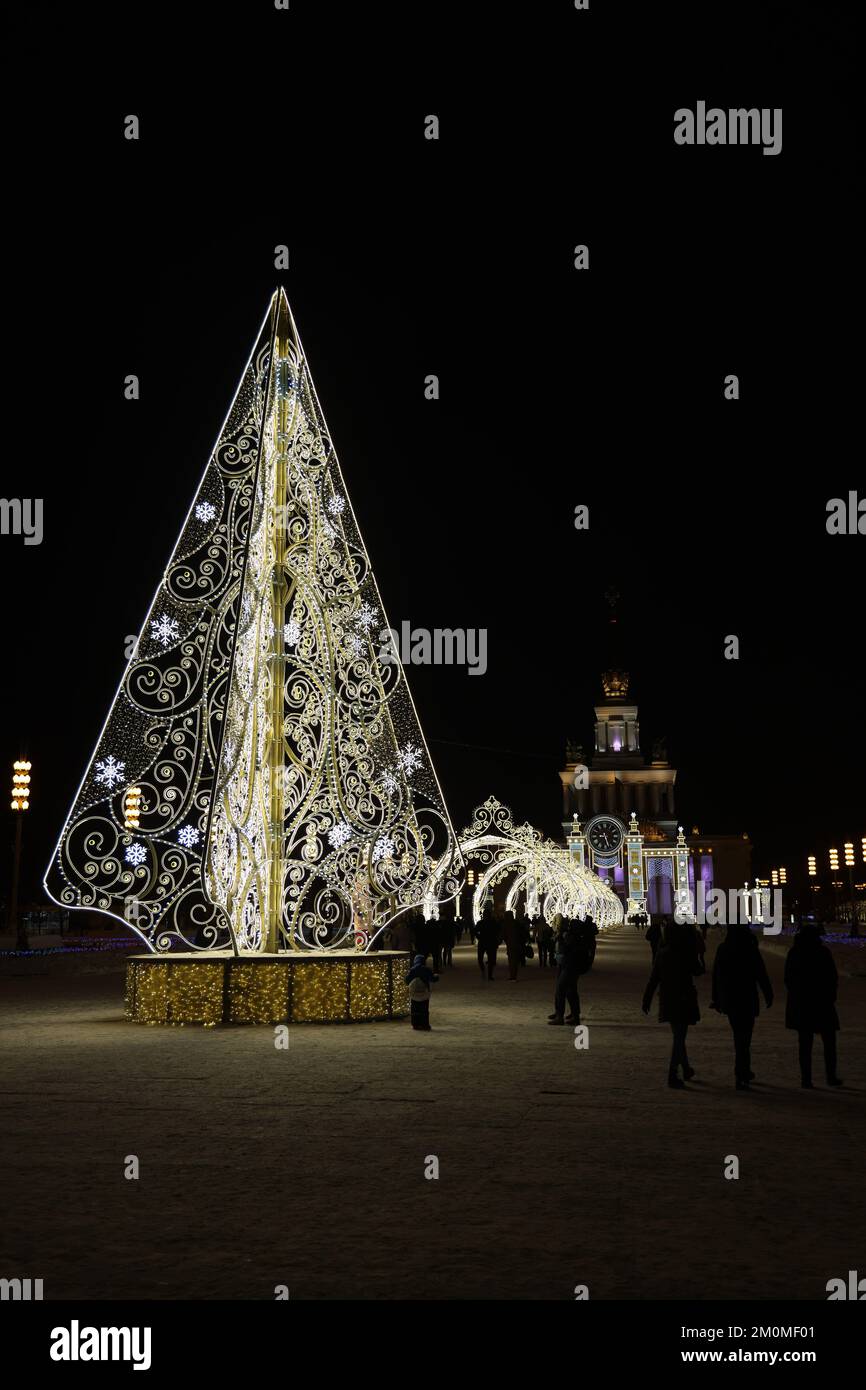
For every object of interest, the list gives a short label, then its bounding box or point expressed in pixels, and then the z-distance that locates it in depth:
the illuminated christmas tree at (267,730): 16.69
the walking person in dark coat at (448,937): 29.62
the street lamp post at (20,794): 31.25
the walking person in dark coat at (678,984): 11.27
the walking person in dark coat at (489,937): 26.67
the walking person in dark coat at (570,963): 15.98
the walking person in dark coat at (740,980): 11.30
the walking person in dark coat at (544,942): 31.08
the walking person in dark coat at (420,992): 15.36
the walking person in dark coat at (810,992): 11.12
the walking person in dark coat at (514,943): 26.77
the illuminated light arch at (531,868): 36.78
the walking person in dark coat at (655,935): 25.64
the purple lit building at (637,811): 119.44
